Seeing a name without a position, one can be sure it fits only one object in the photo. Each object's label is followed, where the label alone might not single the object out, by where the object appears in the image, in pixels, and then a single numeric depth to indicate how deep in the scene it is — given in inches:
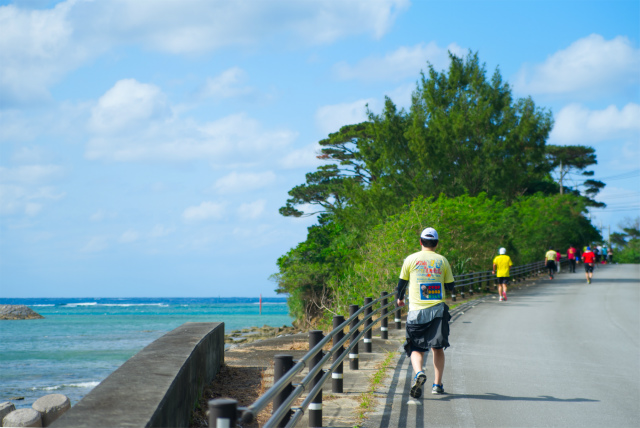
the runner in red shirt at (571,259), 1881.8
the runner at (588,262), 1432.1
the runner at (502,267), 976.3
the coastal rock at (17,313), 3046.3
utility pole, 2851.9
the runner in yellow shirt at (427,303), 312.7
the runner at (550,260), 1551.4
